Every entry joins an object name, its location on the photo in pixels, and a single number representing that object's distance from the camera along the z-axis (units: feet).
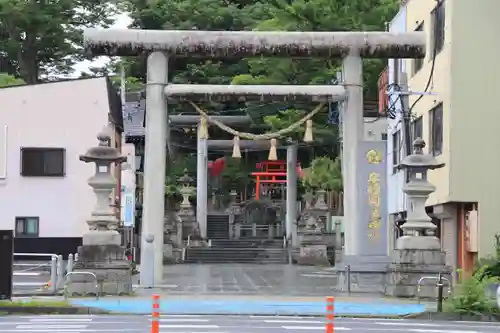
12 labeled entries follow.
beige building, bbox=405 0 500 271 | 100.42
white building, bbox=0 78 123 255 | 135.33
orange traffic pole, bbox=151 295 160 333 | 42.60
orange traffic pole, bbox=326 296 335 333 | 41.18
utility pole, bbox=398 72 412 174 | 114.93
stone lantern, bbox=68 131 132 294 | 86.58
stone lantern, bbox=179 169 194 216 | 191.11
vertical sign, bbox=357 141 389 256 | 93.35
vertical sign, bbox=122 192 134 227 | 113.70
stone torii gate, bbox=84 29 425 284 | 95.25
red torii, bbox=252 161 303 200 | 205.77
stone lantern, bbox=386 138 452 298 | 86.79
